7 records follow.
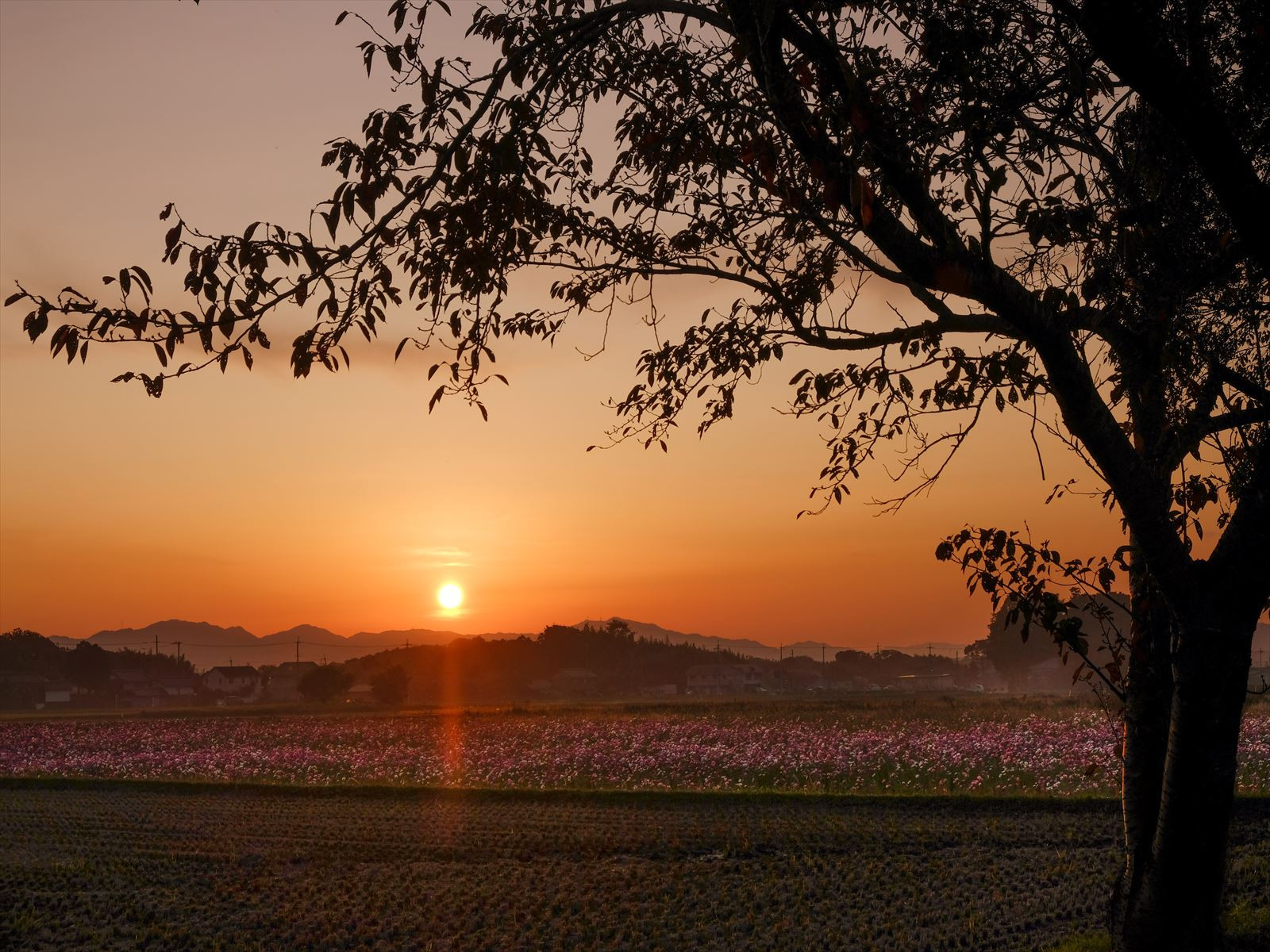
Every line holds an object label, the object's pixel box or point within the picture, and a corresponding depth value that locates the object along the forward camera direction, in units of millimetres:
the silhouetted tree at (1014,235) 5828
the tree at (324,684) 77625
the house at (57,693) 99625
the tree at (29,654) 103938
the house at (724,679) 116312
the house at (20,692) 92375
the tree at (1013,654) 125625
